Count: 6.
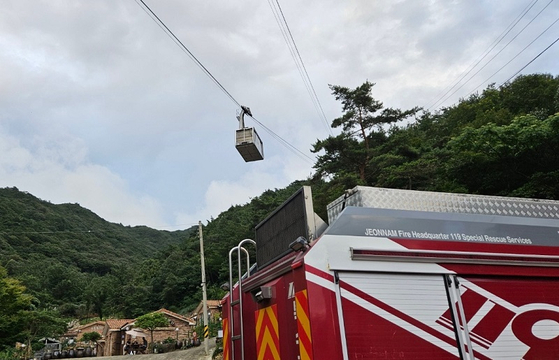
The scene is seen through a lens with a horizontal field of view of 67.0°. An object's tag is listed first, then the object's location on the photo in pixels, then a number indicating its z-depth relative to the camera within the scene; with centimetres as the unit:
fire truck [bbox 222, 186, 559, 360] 367
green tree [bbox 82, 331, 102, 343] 4366
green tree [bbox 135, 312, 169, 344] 3070
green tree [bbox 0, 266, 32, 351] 2881
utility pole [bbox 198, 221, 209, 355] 2064
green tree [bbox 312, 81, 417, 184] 3023
